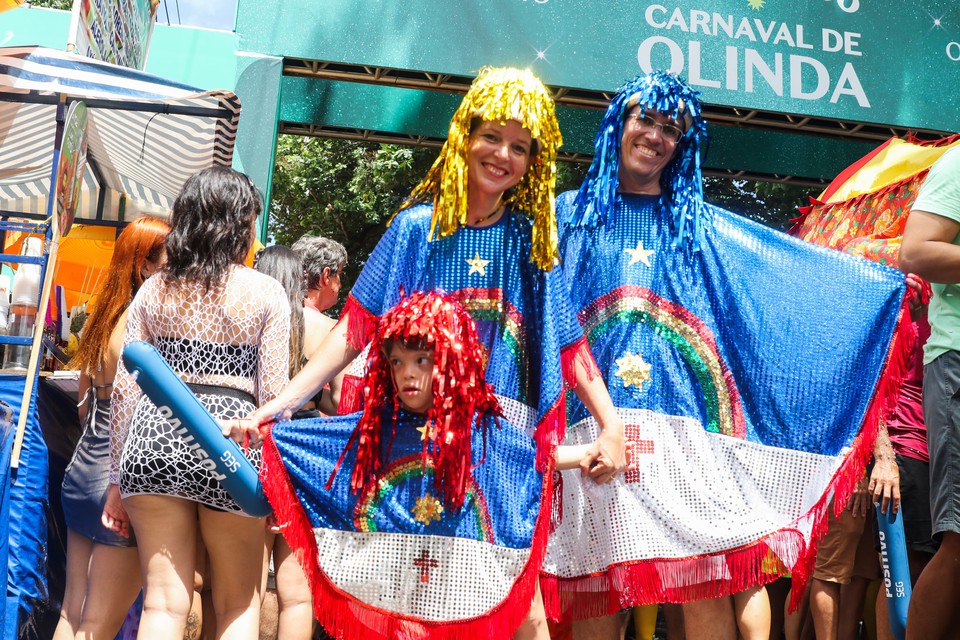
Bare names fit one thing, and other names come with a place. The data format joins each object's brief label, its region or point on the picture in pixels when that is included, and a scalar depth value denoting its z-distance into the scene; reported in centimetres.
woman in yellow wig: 295
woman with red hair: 362
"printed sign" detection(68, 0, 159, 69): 525
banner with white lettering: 700
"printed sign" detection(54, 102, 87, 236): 452
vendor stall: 416
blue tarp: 413
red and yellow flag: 418
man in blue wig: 330
